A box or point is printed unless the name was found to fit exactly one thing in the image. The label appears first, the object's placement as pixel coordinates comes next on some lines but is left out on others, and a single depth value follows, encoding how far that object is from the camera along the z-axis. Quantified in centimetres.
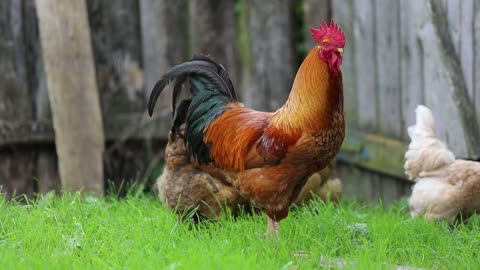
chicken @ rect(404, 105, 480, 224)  560
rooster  451
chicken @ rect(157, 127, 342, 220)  525
